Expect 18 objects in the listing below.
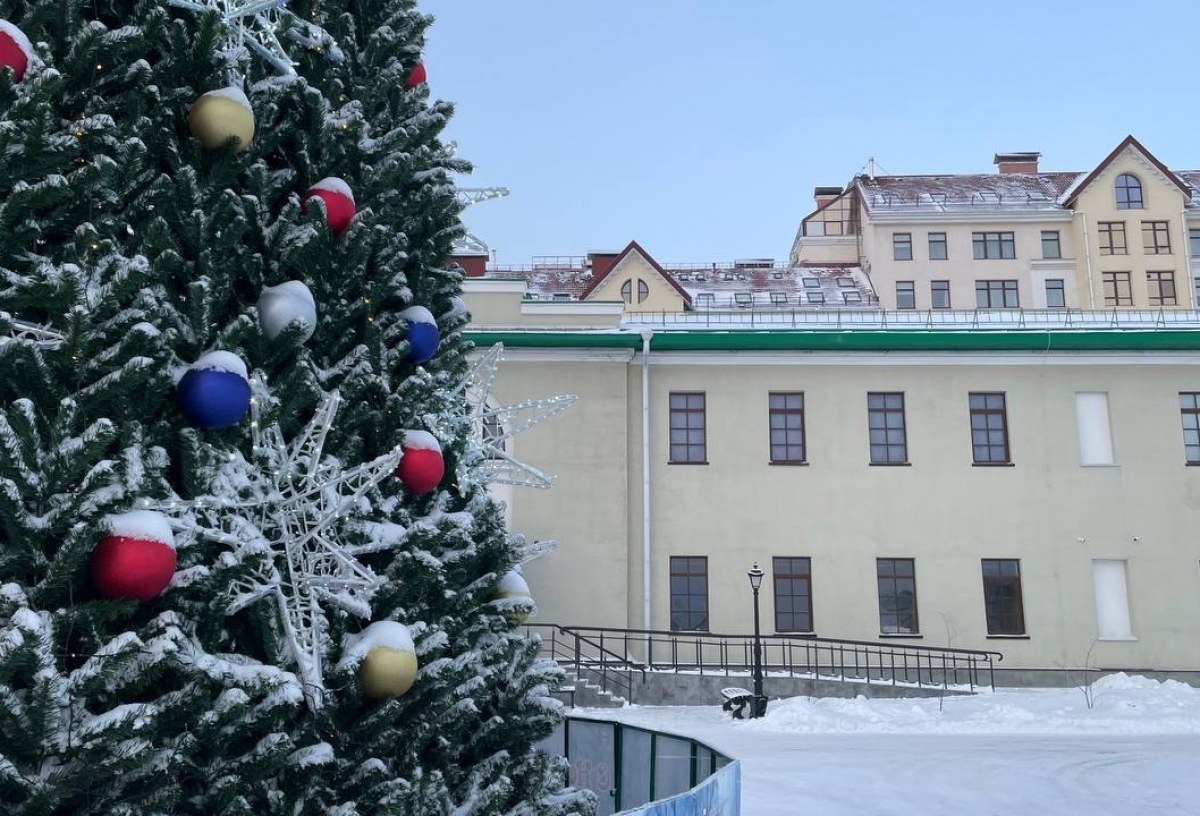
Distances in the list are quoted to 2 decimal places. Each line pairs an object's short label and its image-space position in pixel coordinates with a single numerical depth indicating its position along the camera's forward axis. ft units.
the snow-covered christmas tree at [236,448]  10.85
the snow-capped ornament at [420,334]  15.98
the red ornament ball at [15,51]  11.50
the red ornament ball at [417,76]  18.95
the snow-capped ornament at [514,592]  17.35
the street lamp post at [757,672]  59.72
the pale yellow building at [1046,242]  165.07
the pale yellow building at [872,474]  75.72
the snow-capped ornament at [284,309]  13.67
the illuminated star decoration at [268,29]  13.74
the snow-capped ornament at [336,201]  14.56
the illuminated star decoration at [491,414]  18.13
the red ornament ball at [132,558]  10.80
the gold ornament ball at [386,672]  13.16
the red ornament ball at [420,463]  15.14
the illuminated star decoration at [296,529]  12.56
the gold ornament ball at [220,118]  13.19
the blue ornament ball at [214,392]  12.23
